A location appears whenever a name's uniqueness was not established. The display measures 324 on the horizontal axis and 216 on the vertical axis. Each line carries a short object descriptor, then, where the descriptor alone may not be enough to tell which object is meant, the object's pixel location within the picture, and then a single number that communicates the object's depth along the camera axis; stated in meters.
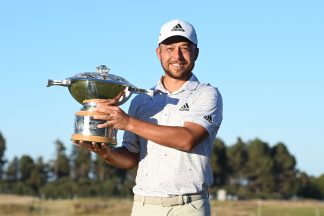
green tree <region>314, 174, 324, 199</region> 105.69
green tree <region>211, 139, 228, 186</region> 93.19
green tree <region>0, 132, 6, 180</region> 82.62
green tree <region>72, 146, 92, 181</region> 89.25
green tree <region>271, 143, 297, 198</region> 97.19
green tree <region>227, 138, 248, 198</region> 95.69
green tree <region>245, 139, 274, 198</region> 94.94
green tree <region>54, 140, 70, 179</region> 88.69
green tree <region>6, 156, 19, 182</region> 84.93
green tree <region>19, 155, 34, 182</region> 85.38
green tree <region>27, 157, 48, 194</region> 83.06
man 4.73
